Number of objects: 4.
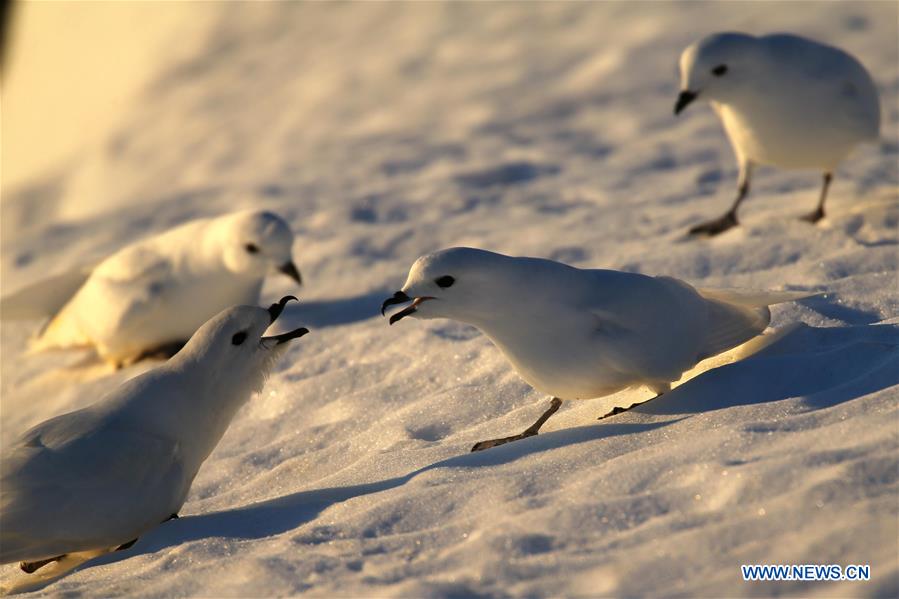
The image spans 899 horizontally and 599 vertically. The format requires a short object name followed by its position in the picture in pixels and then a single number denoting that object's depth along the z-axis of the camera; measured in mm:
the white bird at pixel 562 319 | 7645
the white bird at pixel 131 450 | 7035
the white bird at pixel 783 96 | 12164
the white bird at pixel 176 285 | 12359
